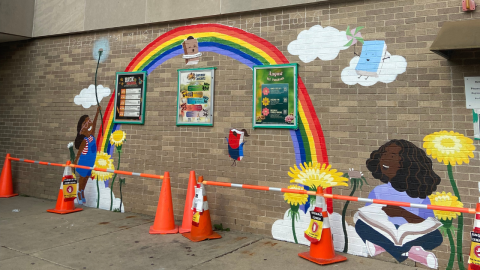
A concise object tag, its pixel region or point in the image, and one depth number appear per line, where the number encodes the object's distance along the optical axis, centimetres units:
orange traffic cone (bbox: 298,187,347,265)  493
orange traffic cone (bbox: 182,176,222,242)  577
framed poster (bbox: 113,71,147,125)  748
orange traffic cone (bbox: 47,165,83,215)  741
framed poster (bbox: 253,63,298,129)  599
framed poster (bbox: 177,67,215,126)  674
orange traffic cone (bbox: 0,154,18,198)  900
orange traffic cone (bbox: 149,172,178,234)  618
